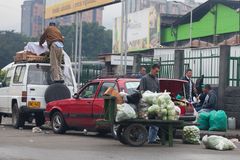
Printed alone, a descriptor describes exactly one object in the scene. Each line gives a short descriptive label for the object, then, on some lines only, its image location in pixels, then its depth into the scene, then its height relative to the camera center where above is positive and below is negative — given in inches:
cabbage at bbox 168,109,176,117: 516.1 -23.8
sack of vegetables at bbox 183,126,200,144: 557.9 -46.5
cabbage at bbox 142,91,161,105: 518.3 -11.3
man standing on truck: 719.7 +46.7
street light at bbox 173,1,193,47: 2116.9 +209.9
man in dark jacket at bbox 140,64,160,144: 537.6 +0.2
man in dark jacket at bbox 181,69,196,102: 659.4 -1.1
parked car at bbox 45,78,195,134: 588.4 -22.5
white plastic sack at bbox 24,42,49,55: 753.6 +45.7
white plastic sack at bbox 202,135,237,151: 506.7 -49.8
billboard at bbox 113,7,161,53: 2432.3 +245.6
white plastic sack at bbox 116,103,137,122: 512.1 -24.8
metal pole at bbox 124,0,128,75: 913.2 +57.5
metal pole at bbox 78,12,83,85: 1118.8 +28.3
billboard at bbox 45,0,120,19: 1110.6 +163.7
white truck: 700.7 -8.5
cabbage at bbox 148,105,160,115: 515.0 -21.1
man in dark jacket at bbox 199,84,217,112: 717.9 -17.9
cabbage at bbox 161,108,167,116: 514.2 -23.4
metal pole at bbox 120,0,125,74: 911.7 +88.9
